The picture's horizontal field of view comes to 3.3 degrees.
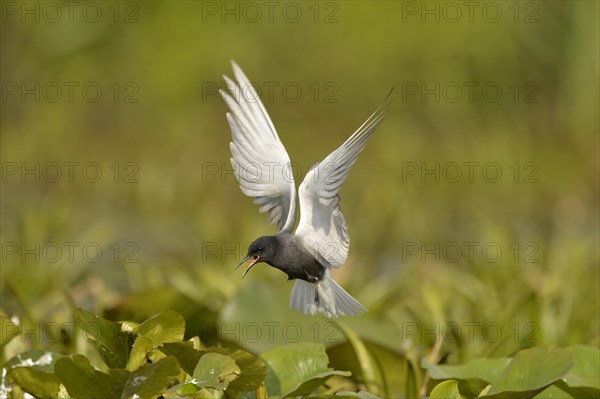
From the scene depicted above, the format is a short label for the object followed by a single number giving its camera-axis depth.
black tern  15.76
